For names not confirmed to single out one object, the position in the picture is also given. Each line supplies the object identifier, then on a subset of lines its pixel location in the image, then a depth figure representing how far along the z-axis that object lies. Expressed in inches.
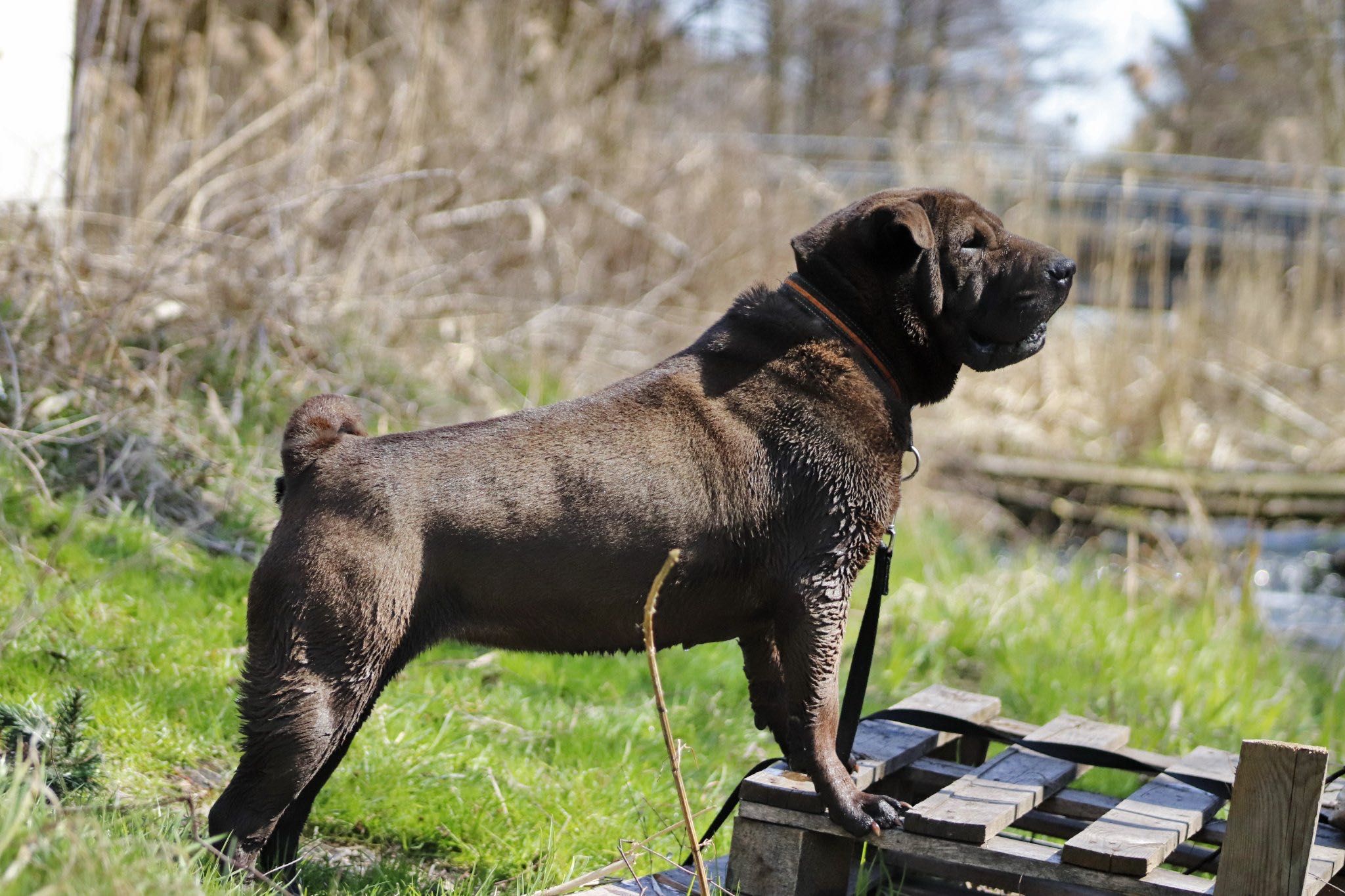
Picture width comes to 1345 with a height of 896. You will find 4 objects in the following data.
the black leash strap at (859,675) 253.8
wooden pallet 207.8
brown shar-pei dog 210.8
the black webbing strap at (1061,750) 274.2
